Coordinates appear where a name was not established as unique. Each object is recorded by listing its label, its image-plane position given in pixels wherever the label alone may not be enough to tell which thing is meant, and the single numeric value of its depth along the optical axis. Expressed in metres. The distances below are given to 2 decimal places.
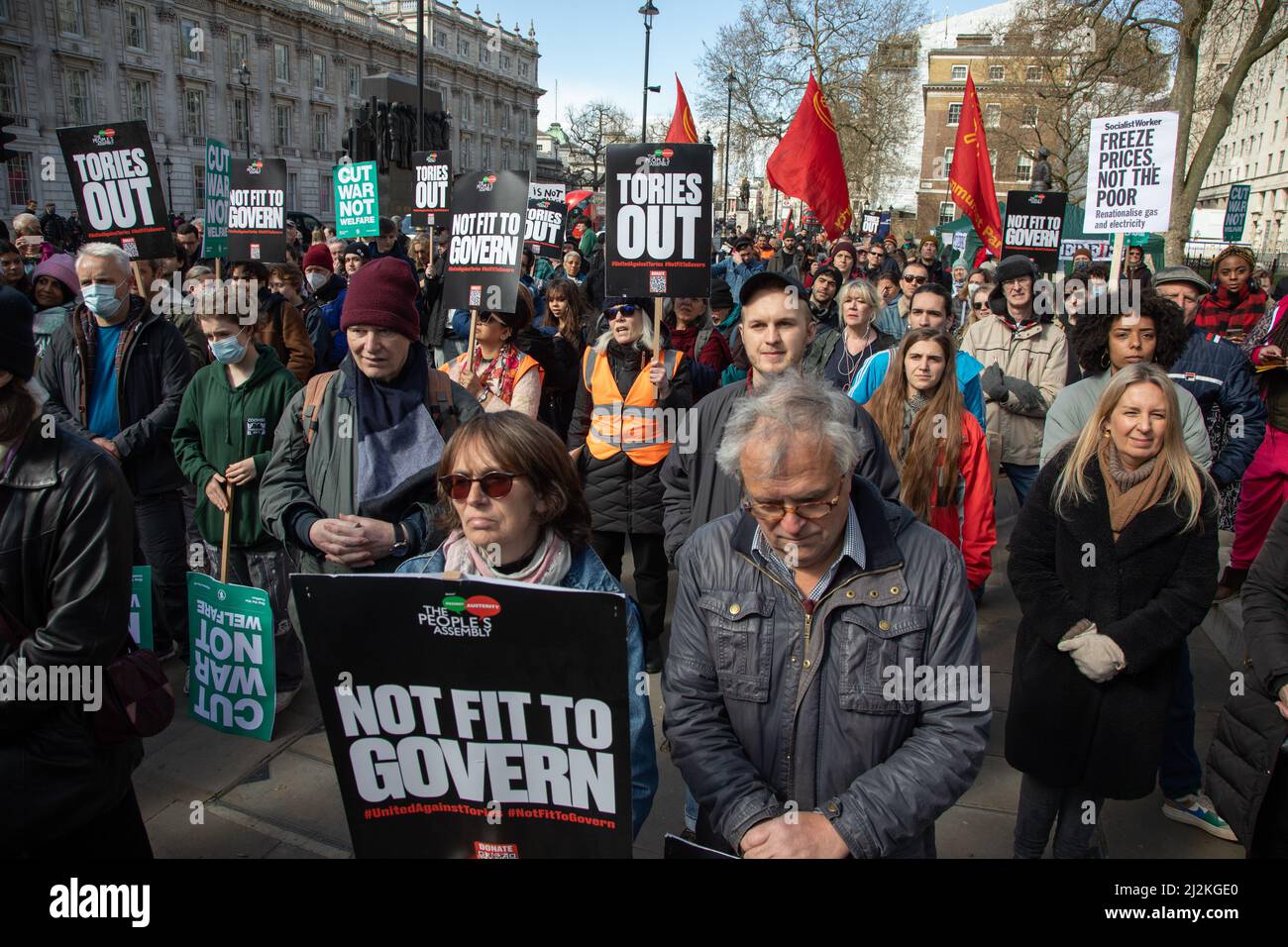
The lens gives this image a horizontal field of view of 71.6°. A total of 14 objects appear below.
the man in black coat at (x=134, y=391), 4.38
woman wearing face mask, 3.98
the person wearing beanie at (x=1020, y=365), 5.37
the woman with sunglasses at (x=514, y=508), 2.13
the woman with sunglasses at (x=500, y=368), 4.95
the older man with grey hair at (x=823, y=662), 1.88
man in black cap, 3.37
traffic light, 6.93
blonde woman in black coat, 2.72
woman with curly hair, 3.85
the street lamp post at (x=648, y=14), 26.87
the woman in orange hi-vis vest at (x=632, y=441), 4.55
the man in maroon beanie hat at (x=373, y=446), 2.96
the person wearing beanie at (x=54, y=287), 5.41
